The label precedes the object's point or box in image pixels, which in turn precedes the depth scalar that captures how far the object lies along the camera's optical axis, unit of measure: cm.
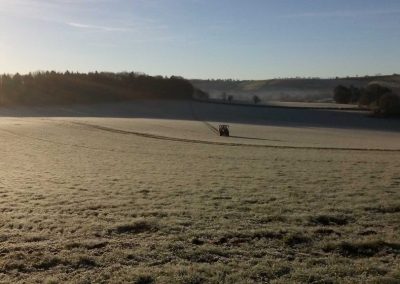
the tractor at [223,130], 5591
